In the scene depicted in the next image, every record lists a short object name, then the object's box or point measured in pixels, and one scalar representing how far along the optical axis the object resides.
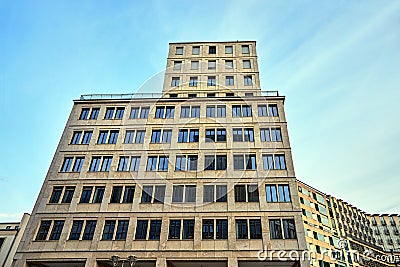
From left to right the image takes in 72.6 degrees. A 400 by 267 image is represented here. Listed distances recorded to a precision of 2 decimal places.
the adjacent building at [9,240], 28.41
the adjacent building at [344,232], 47.41
